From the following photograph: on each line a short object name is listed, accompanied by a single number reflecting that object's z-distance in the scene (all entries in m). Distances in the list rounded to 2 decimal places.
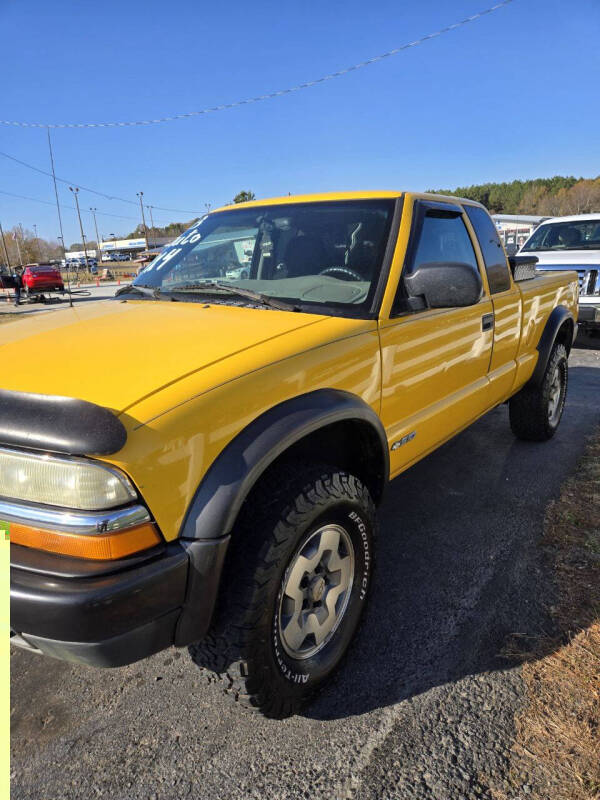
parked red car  24.20
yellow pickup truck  1.44
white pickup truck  7.88
